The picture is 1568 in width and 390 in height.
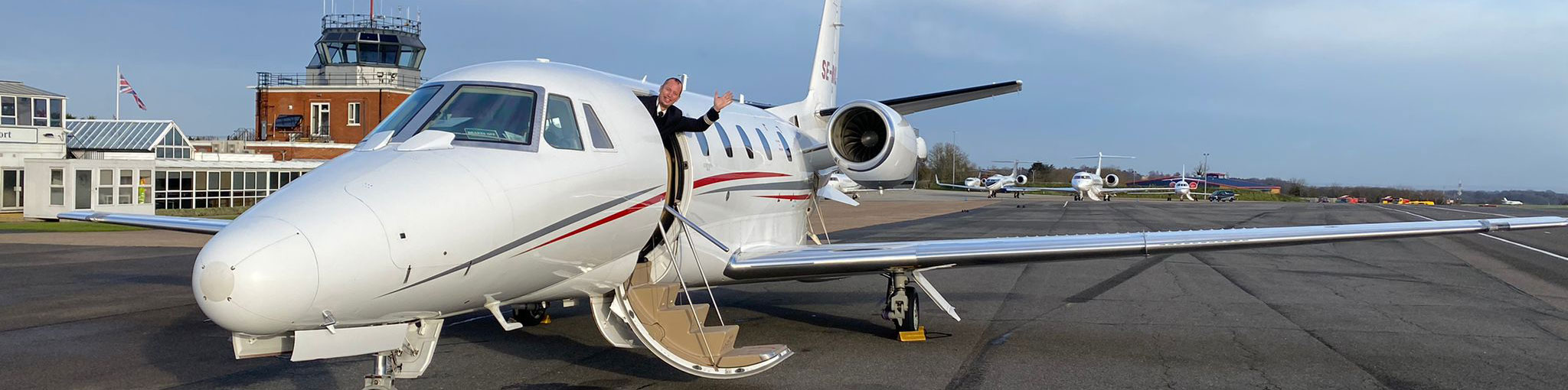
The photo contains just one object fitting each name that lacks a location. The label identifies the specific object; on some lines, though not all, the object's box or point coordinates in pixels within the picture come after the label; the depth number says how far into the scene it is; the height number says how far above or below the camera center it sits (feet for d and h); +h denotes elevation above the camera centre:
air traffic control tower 142.82 +9.36
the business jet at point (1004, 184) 282.77 -1.94
